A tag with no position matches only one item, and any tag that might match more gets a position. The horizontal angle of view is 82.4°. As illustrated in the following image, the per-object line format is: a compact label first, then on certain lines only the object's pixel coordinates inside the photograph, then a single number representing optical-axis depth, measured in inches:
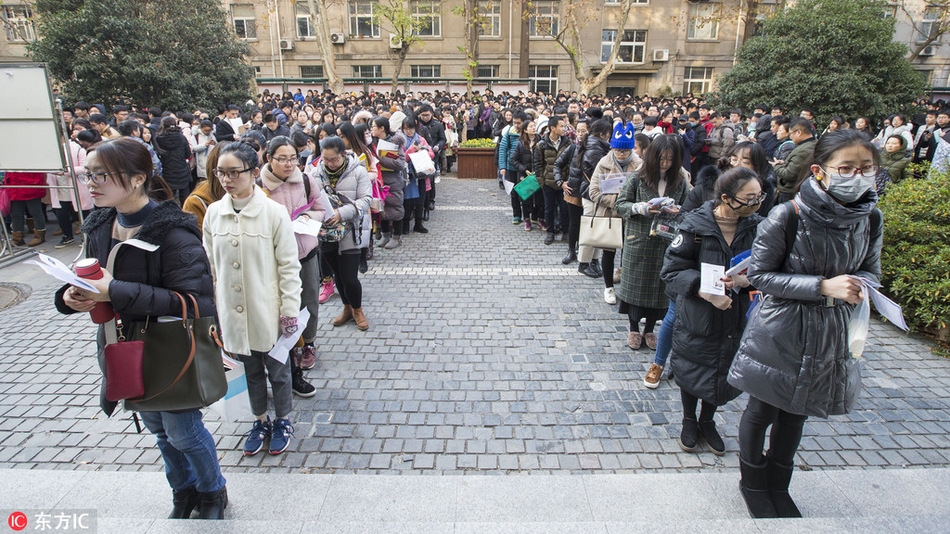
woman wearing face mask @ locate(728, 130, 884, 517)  95.9
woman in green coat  182.2
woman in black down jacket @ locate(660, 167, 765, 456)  127.8
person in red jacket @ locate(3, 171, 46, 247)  332.5
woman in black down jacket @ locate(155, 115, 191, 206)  354.0
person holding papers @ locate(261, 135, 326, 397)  163.3
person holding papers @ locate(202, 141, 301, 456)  123.3
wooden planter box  538.3
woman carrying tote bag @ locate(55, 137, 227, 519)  94.9
